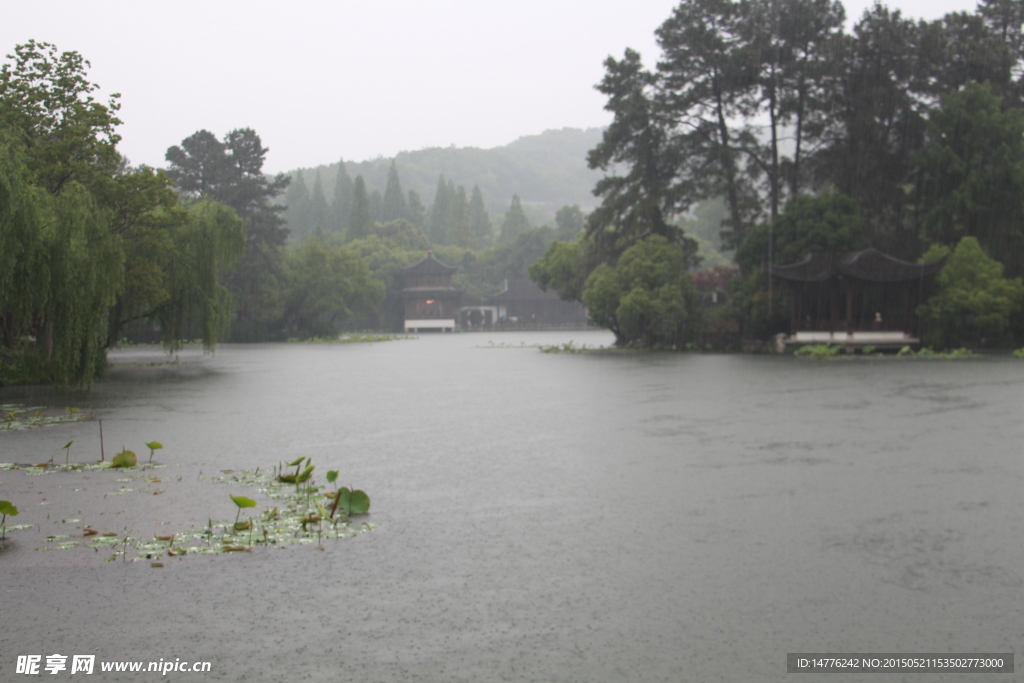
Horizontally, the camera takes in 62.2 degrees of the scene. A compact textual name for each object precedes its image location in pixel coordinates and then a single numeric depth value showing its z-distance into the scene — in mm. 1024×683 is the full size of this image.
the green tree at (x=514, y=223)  101312
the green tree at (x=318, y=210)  104875
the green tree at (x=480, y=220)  115188
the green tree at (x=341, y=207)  105438
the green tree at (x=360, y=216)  88125
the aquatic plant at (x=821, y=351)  29741
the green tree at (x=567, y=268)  41750
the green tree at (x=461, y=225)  106188
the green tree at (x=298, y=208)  104938
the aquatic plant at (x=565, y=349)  37750
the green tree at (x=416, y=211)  109750
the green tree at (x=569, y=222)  90312
